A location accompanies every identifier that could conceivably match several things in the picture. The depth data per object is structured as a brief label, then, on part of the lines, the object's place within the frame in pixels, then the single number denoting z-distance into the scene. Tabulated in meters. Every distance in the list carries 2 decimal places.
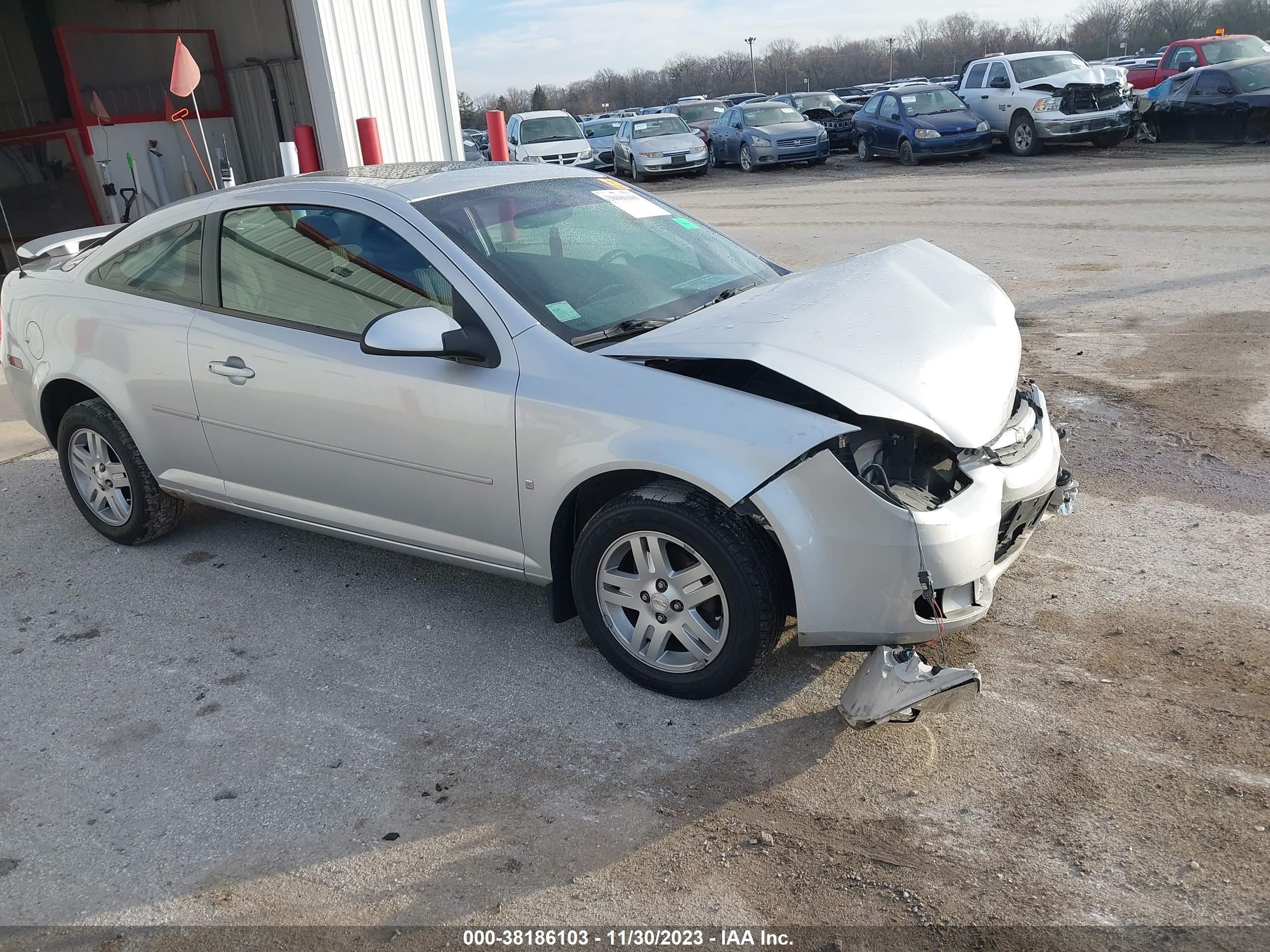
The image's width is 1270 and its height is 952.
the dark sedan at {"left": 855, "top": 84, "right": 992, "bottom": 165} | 19.66
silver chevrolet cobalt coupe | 3.13
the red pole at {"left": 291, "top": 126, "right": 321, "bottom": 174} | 9.10
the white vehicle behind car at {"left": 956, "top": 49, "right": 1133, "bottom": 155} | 18.97
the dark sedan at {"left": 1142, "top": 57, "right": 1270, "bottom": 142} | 17.86
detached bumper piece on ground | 2.98
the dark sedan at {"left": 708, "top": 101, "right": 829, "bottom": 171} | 21.94
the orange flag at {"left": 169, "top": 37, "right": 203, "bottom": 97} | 8.48
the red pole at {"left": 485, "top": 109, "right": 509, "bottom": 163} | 9.46
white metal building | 10.38
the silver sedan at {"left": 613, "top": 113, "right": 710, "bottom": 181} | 22.08
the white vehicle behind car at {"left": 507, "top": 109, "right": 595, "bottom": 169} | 22.70
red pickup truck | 19.78
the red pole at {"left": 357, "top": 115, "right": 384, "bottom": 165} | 9.23
